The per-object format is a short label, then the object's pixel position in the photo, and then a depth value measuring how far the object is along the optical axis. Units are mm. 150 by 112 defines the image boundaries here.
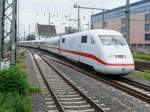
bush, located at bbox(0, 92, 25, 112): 9500
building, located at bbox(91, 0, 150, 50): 87125
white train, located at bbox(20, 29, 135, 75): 18578
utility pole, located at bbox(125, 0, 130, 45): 28344
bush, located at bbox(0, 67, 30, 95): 13023
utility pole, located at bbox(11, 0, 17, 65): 18439
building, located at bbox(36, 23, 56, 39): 134125
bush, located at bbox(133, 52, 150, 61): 38938
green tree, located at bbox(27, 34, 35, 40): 139750
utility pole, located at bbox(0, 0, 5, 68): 17297
